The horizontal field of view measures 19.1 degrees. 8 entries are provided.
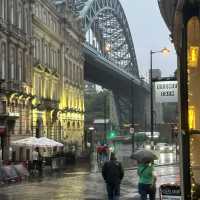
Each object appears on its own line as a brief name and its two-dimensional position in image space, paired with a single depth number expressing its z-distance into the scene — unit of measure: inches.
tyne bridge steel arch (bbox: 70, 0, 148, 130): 5064.0
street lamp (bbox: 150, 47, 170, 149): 1702.3
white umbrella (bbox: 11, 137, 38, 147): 1642.6
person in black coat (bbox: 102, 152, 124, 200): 672.4
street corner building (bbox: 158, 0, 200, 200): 256.4
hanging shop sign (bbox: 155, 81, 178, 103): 477.4
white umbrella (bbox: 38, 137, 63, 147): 1647.6
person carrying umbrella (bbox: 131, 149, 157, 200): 628.1
